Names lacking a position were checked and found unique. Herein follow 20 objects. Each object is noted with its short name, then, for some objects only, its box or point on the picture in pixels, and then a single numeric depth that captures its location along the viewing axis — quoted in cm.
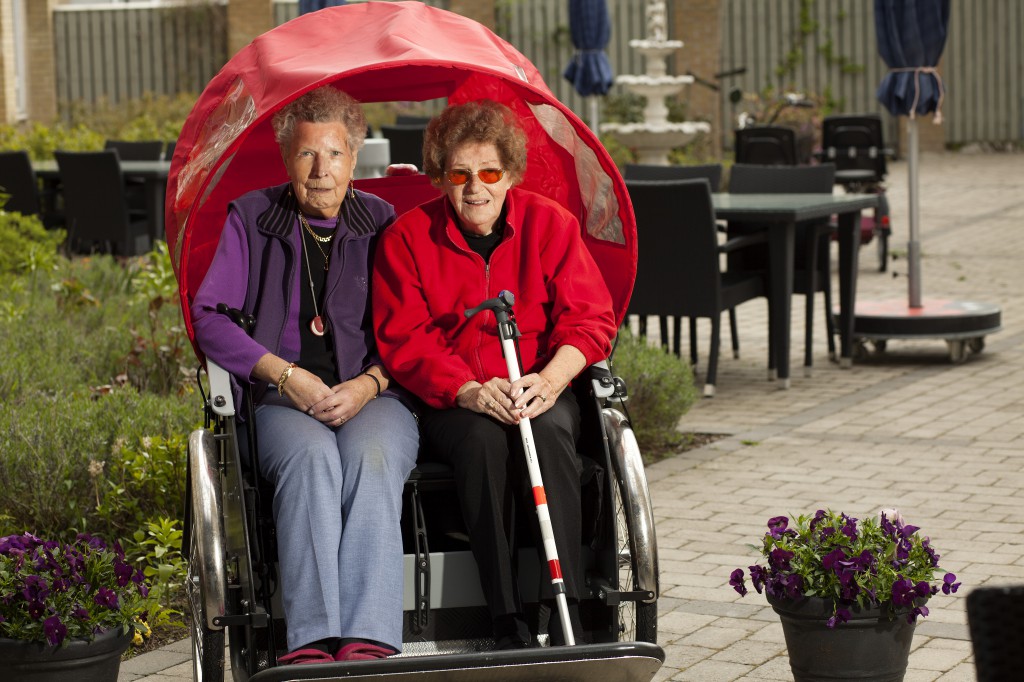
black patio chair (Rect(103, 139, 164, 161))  2726
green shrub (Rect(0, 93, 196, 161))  3085
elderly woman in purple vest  662
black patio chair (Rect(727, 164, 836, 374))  1673
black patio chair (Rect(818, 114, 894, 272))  2768
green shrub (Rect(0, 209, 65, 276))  1809
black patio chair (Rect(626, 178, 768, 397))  1487
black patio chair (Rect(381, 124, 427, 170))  2439
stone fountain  3293
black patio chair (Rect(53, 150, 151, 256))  2278
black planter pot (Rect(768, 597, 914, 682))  692
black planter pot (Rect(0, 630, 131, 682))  670
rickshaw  648
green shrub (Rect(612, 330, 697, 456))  1320
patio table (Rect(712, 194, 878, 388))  1544
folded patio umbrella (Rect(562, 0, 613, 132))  3158
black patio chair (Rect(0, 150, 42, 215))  2349
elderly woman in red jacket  738
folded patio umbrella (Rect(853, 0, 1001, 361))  1718
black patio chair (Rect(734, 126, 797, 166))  2786
